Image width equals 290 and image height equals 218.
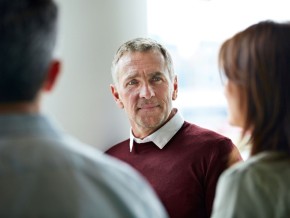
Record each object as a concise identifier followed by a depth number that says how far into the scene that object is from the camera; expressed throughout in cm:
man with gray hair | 174
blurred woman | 95
